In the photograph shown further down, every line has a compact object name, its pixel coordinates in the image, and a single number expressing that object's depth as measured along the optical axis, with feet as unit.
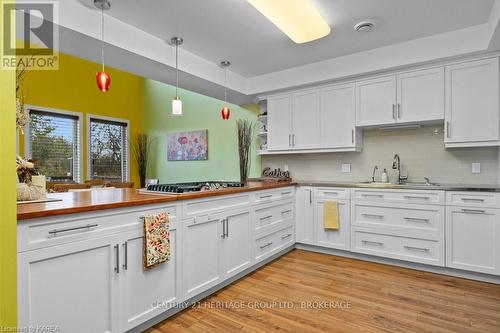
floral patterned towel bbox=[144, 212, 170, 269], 5.76
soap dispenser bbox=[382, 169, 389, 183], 11.25
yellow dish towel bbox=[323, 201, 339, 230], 10.92
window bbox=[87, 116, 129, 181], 18.03
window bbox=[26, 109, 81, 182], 15.26
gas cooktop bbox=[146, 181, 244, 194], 7.20
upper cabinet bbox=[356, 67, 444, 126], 9.80
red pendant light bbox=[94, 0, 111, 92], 6.89
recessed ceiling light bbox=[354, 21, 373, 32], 8.57
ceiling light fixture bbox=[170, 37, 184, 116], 8.63
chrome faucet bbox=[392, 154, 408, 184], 11.05
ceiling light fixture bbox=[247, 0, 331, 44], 6.91
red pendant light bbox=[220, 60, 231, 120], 10.71
